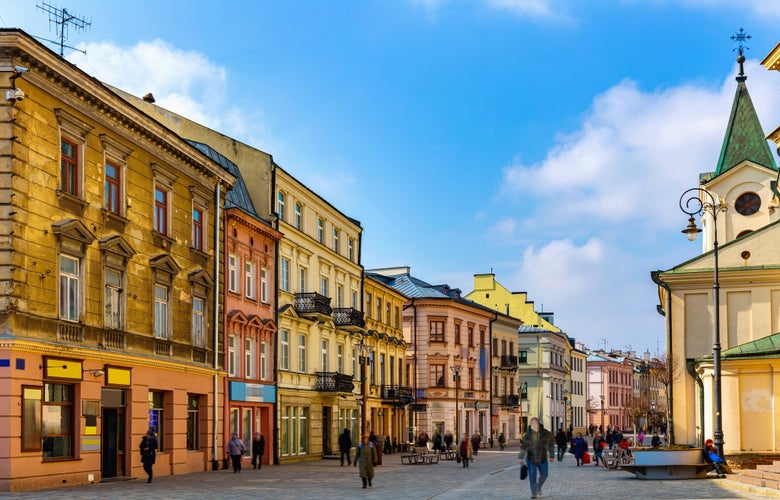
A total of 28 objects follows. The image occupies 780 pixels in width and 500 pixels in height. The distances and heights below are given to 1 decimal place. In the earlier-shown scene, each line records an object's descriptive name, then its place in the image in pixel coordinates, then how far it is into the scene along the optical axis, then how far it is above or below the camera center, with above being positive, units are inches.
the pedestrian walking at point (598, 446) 1669.5 -169.5
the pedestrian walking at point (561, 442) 1991.9 -194.3
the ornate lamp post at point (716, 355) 1188.5 -14.1
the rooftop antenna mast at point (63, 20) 1096.2 +350.6
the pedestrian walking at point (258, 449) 1439.5 -147.3
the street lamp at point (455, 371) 2449.6 -64.8
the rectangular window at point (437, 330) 2876.5 +39.8
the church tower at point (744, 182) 2347.4 +375.8
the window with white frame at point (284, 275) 1710.1 +118.0
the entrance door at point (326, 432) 1936.5 -167.0
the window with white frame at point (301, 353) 1788.9 -14.8
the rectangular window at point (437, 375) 2861.7 -88.3
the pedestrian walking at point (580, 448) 1681.8 -172.5
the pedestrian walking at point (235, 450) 1328.7 -137.4
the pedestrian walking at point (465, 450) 1664.6 -173.2
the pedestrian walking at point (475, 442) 2047.0 -196.7
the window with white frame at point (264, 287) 1617.9 +92.1
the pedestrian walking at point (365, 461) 1053.2 -120.6
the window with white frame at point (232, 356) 1486.2 -16.4
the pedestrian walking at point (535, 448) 808.9 -82.6
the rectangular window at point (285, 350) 1707.7 -9.1
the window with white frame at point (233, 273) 1487.5 +104.9
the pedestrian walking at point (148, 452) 1087.6 -114.5
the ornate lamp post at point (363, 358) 1655.0 -24.2
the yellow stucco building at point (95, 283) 902.4 +65.1
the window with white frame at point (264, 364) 1616.6 -30.9
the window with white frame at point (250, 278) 1553.9 +101.9
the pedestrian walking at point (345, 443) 1697.8 -164.2
